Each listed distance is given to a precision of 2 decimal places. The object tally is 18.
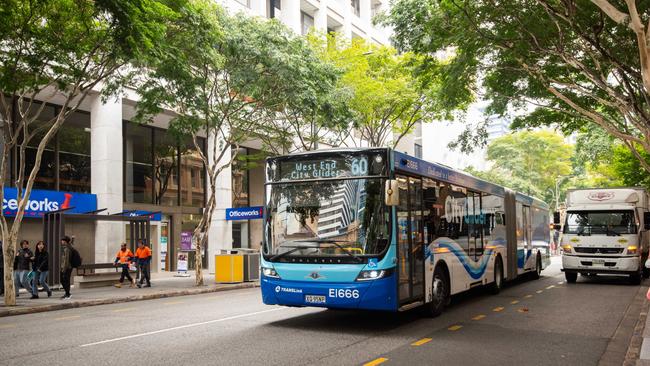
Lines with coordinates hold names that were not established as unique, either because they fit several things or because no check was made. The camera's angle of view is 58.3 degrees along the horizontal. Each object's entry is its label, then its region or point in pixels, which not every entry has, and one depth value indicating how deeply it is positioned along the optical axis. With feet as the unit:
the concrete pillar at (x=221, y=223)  98.89
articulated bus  30.78
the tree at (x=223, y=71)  57.57
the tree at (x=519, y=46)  43.42
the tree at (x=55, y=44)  43.39
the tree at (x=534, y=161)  196.75
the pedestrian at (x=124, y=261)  68.03
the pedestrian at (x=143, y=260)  68.03
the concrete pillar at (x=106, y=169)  78.59
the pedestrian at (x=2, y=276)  57.11
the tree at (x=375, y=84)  86.58
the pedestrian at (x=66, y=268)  53.88
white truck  60.54
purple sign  92.12
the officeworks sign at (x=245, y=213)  83.17
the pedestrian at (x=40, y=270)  54.90
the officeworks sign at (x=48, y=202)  68.85
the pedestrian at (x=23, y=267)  56.95
